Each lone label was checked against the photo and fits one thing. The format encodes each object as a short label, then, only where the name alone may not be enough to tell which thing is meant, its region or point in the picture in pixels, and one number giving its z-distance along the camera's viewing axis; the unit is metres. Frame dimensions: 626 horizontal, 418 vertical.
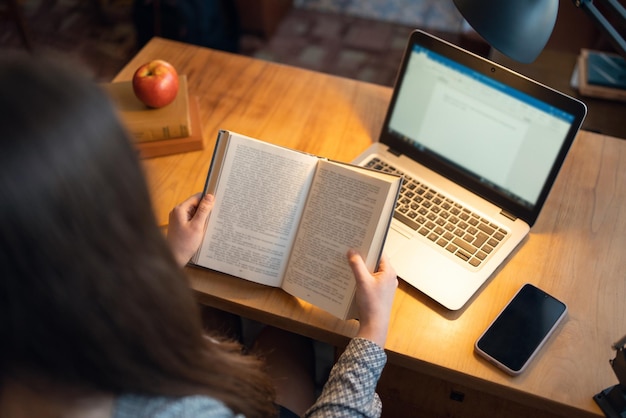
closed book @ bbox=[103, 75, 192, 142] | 1.09
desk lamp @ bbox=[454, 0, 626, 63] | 0.80
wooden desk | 0.82
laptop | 0.89
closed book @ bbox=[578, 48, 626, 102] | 1.39
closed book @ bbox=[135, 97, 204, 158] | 1.10
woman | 0.41
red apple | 1.10
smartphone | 0.81
